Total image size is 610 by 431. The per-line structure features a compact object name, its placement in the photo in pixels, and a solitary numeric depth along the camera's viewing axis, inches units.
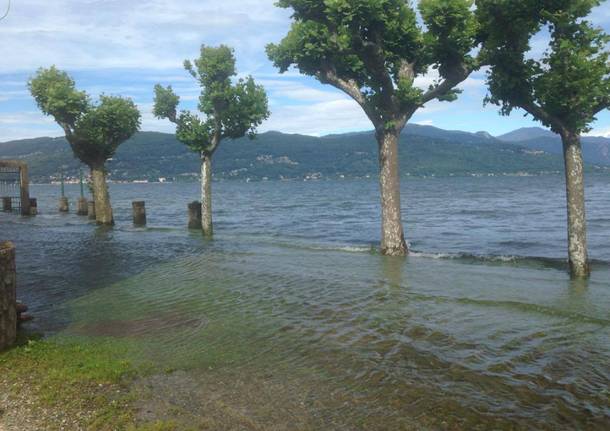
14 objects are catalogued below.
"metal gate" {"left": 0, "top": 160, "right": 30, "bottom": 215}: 1629.4
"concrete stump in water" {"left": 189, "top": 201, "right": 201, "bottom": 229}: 1208.8
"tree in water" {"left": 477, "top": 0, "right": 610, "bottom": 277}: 551.2
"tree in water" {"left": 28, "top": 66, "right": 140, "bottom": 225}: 1188.5
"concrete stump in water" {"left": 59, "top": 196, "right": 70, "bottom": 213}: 1969.7
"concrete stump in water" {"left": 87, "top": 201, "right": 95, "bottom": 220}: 1544.0
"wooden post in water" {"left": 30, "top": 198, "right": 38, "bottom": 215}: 1817.2
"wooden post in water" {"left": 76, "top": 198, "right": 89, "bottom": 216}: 1756.9
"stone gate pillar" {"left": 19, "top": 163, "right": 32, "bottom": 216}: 1672.0
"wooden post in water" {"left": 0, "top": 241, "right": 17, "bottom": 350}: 324.5
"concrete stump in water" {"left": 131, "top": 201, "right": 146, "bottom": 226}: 1344.1
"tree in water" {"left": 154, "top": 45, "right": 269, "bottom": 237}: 1040.2
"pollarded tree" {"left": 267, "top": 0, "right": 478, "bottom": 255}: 645.3
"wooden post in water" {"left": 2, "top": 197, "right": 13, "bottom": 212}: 1983.4
